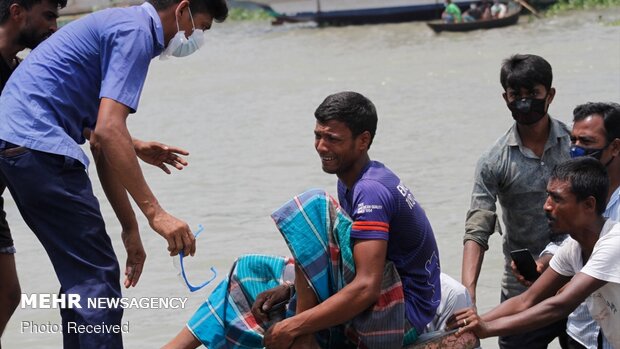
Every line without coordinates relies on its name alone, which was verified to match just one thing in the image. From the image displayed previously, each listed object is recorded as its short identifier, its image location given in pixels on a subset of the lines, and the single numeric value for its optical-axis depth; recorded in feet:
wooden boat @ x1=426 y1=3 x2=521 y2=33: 193.06
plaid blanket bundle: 25.86
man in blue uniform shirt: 26.18
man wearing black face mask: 31.86
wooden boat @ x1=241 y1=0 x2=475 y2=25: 221.25
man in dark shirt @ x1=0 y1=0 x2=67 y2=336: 31.53
